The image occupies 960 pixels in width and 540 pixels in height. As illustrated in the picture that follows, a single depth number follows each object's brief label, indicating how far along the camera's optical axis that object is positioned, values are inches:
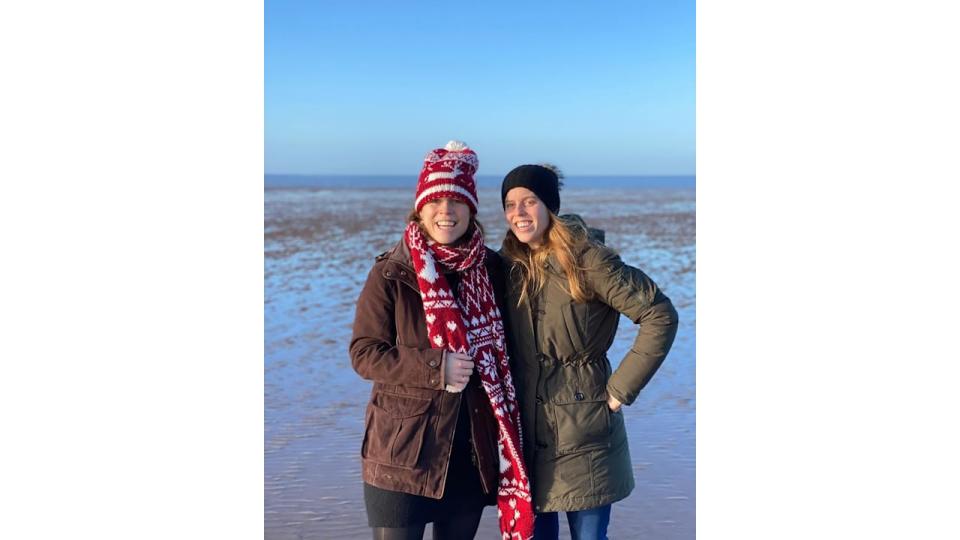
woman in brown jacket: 95.1
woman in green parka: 98.7
